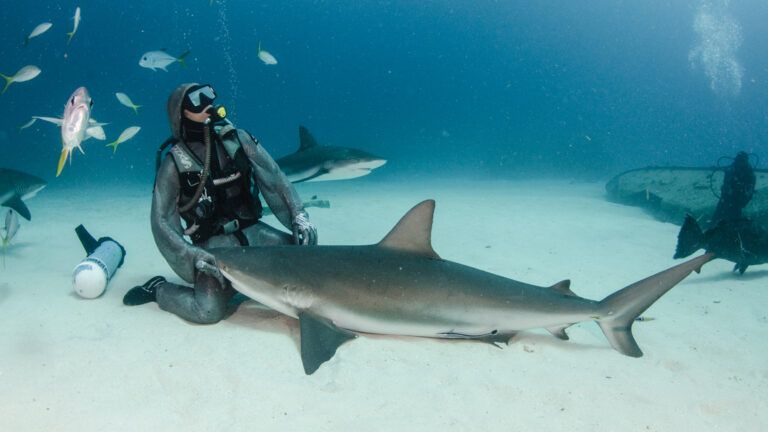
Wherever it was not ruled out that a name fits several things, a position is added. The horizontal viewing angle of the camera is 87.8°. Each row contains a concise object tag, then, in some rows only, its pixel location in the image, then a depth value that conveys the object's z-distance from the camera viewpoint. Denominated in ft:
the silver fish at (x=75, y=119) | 9.71
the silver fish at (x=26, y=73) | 20.29
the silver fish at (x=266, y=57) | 36.72
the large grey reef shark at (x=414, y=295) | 10.11
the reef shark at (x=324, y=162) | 23.45
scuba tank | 13.96
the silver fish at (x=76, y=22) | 22.03
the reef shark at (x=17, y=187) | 24.88
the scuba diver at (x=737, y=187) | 28.22
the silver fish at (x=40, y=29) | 24.82
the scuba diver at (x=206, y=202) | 12.14
